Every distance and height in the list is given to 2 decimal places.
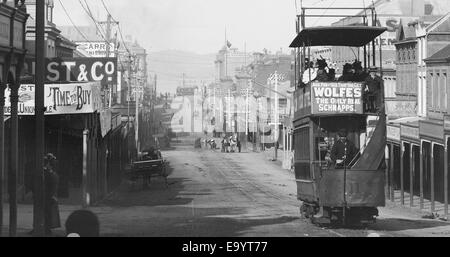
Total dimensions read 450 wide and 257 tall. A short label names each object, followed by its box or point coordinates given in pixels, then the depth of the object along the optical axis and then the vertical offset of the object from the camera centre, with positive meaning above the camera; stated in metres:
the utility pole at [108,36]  57.67 +9.24
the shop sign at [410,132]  37.53 +0.41
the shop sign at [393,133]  41.56 +0.41
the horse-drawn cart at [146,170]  43.88 -1.38
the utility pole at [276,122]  79.48 +1.93
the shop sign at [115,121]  41.34 +1.12
